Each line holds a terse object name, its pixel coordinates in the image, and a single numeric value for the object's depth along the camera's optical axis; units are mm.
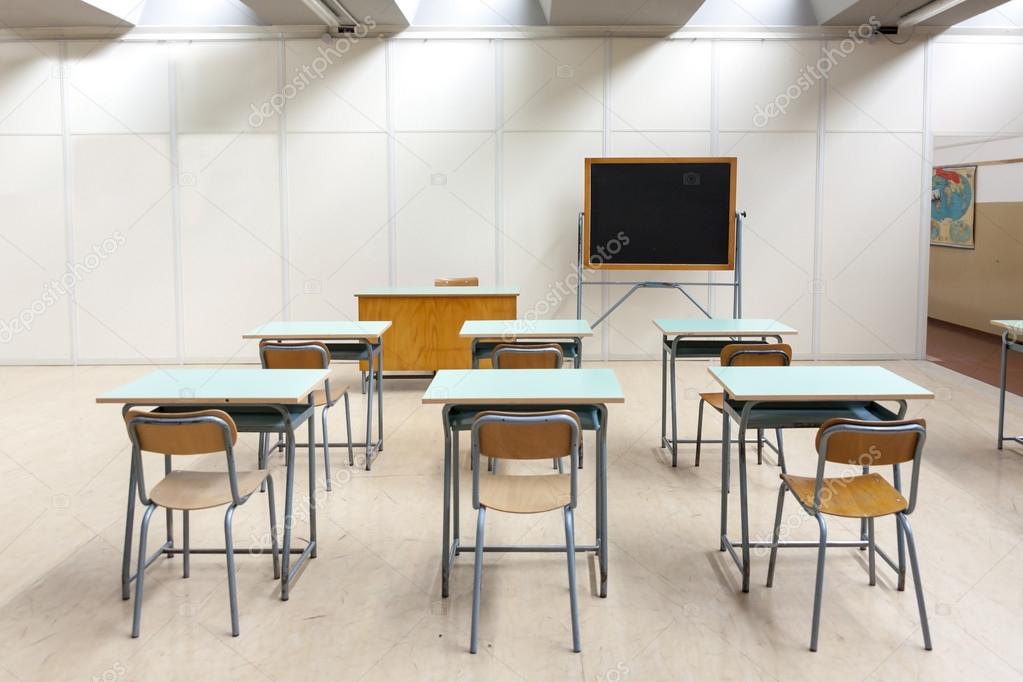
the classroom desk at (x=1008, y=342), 4592
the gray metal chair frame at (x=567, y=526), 2639
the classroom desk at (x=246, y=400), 2998
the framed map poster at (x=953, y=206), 9539
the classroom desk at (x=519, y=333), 4762
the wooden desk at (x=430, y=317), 6625
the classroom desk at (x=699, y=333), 4730
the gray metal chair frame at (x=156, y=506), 2686
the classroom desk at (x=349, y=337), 4656
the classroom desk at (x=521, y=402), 2988
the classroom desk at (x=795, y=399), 3041
